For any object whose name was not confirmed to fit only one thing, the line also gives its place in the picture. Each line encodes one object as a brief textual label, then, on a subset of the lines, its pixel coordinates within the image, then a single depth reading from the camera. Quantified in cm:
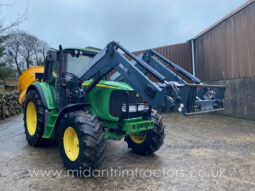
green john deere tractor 349
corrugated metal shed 883
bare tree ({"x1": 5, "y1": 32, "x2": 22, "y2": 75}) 2719
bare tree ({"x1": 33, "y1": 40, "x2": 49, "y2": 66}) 2987
